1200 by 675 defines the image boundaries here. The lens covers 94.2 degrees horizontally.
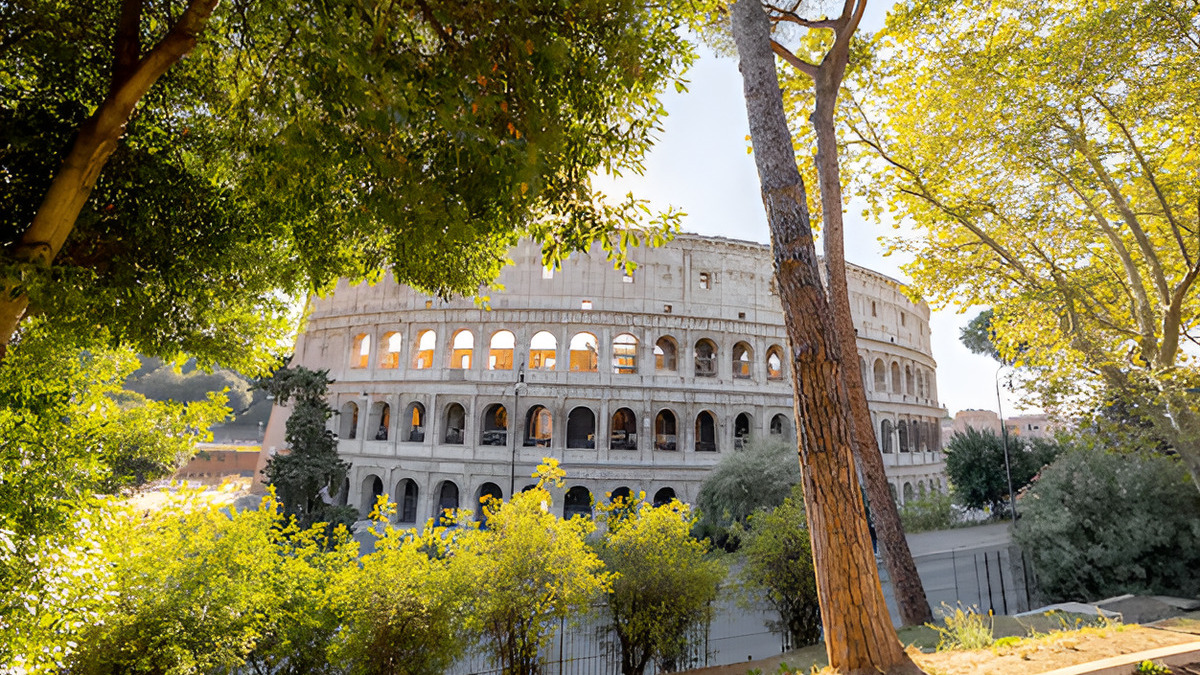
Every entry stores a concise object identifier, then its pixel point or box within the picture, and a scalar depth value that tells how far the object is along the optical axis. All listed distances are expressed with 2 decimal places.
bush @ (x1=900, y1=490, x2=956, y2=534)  23.19
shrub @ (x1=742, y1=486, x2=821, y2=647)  9.34
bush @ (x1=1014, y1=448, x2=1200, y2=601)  10.58
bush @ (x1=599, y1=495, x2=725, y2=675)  8.11
